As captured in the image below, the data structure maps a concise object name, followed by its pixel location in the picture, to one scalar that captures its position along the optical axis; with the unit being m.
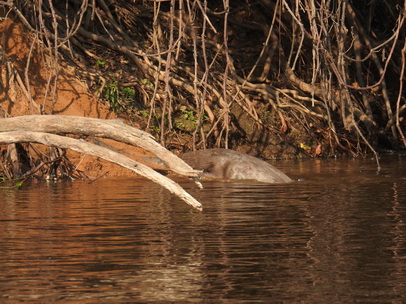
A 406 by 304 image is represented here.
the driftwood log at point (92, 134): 12.98
